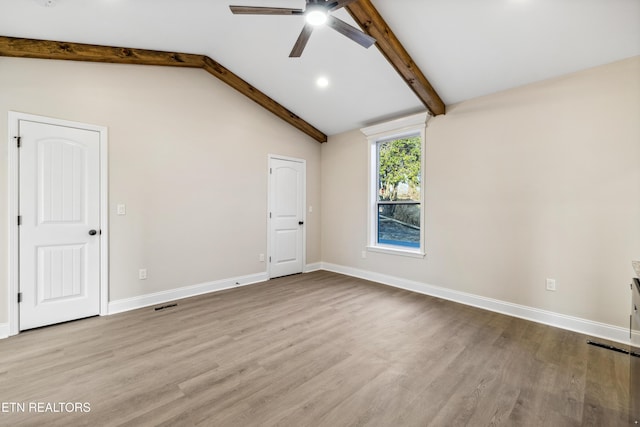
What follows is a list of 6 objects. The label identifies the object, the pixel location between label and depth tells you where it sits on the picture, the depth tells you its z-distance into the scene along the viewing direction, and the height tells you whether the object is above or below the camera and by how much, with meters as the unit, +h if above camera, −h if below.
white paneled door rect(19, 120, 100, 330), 2.67 -0.12
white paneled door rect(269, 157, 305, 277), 4.71 -0.06
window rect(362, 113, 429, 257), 4.05 +0.44
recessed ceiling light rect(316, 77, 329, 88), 3.70 +1.85
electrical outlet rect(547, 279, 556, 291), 2.83 -0.76
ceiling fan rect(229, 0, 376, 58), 1.95 +1.49
